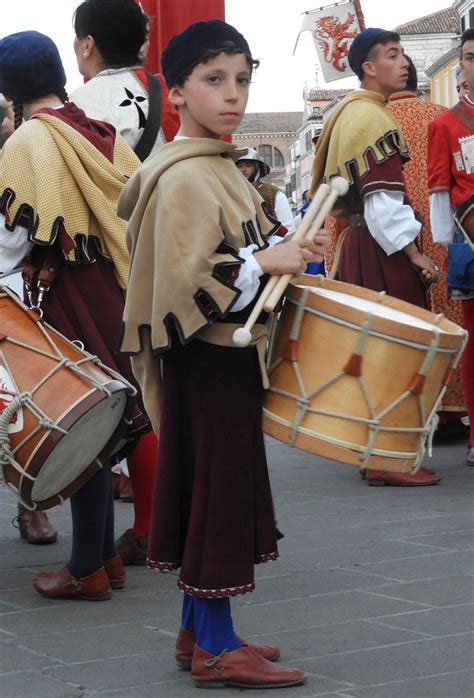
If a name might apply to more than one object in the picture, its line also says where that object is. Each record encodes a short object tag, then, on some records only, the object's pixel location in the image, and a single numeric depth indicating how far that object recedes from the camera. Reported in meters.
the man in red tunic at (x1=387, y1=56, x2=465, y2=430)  11.53
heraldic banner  20.02
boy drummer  4.98
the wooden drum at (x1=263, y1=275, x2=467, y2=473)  4.98
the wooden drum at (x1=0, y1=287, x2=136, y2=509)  6.04
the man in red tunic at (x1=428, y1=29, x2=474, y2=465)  10.30
